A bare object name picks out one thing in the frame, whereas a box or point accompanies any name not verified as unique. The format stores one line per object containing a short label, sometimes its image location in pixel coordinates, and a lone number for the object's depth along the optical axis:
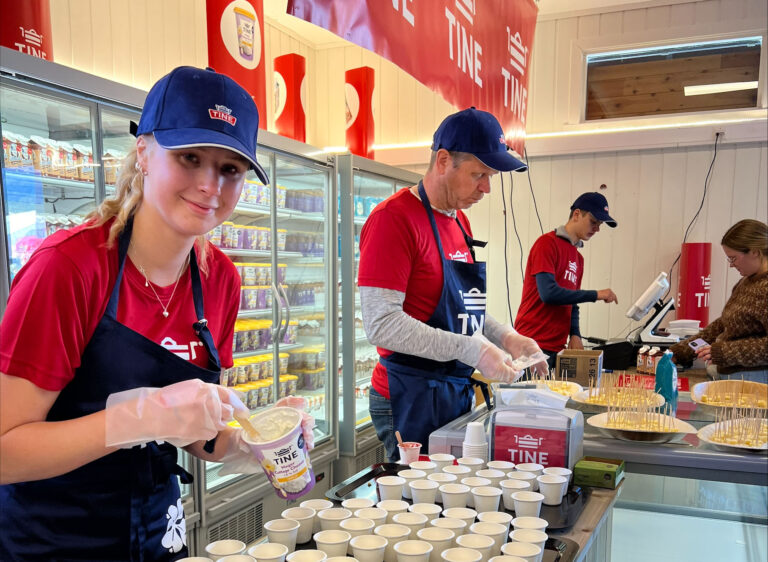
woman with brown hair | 3.07
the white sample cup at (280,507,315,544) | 1.18
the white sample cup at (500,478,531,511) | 1.37
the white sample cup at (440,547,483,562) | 1.04
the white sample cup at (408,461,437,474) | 1.51
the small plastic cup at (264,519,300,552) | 1.13
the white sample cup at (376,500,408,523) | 1.27
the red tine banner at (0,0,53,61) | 2.30
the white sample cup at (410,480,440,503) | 1.35
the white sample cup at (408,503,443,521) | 1.24
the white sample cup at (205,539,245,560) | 1.07
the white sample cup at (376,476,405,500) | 1.37
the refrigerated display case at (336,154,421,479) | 4.32
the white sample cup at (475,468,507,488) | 1.44
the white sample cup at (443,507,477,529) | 1.25
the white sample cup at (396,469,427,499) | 1.43
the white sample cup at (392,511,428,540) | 1.18
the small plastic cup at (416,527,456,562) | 1.12
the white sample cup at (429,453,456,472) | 1.57
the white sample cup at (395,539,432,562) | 1.06
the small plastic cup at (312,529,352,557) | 1.09
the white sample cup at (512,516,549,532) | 1.20
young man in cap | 3.97
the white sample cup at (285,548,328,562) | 1.05
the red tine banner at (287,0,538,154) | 1.57
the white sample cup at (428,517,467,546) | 1.17
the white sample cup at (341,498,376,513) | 1.29
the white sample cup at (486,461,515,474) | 1.52
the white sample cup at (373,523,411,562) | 1.12
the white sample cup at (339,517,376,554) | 1.16
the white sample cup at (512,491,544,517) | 1.29
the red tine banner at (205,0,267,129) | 3.15
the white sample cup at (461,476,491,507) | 1.38
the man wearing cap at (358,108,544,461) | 1.99
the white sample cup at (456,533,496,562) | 1.07
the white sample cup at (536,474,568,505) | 1.41
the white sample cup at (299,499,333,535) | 1.24
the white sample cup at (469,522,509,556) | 1.12
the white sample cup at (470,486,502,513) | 1.33
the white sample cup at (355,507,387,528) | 1.22
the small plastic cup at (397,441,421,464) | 1.69
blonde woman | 1.02
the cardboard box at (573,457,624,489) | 1.55
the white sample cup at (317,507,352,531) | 1.20
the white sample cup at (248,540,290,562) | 1.02
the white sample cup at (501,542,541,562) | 1.05
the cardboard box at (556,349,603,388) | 2.84
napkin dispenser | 1.61
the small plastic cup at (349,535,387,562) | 1.07
